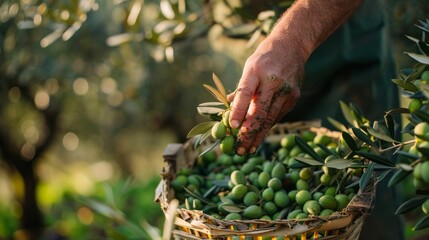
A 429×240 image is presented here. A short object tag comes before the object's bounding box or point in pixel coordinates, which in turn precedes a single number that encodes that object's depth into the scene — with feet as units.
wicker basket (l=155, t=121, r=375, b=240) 4.47
